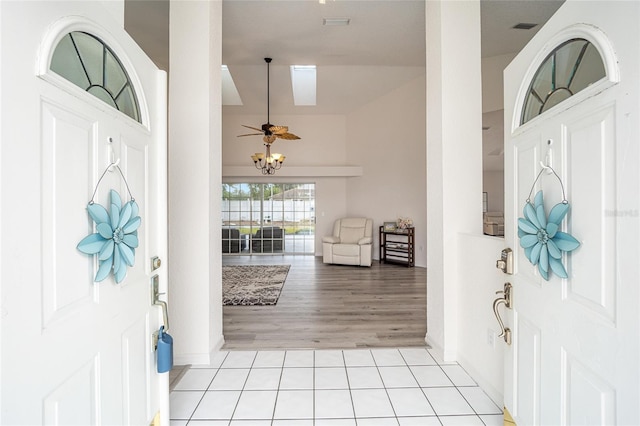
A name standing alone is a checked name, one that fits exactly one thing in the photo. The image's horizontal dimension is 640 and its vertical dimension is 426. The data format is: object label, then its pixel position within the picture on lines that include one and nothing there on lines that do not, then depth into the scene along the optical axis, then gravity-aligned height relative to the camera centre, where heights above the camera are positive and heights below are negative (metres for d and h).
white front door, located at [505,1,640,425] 0.83 -0.06
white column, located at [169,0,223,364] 2.44 +0.26
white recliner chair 6.60 -0.70
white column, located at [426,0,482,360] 2.49 +0.53
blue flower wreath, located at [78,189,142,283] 0.98 -0.08
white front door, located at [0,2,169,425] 0.70 -0.06
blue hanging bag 1.38 -0.63
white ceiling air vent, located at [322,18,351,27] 3.81 +2.40
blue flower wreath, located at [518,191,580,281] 1.06 -0.10
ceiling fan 5.20 +1.40
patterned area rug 4.14 -1.17
